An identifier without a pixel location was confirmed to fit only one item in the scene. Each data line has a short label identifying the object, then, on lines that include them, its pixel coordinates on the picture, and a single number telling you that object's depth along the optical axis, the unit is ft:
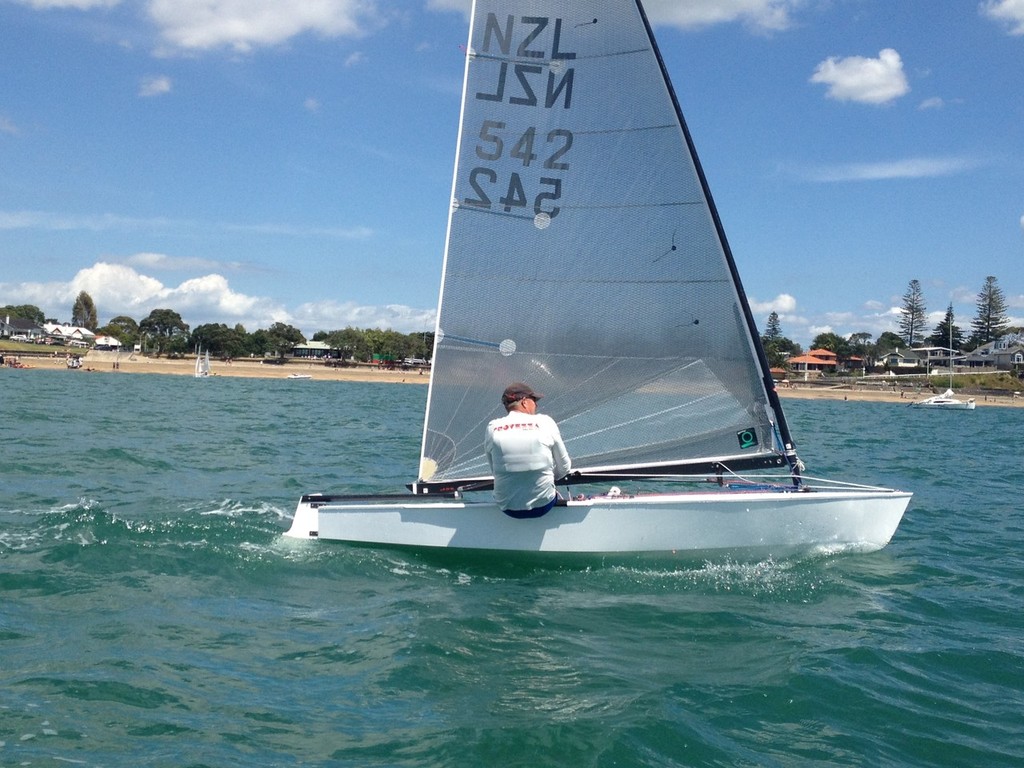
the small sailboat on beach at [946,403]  217.77
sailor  22.88
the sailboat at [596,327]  24.52
